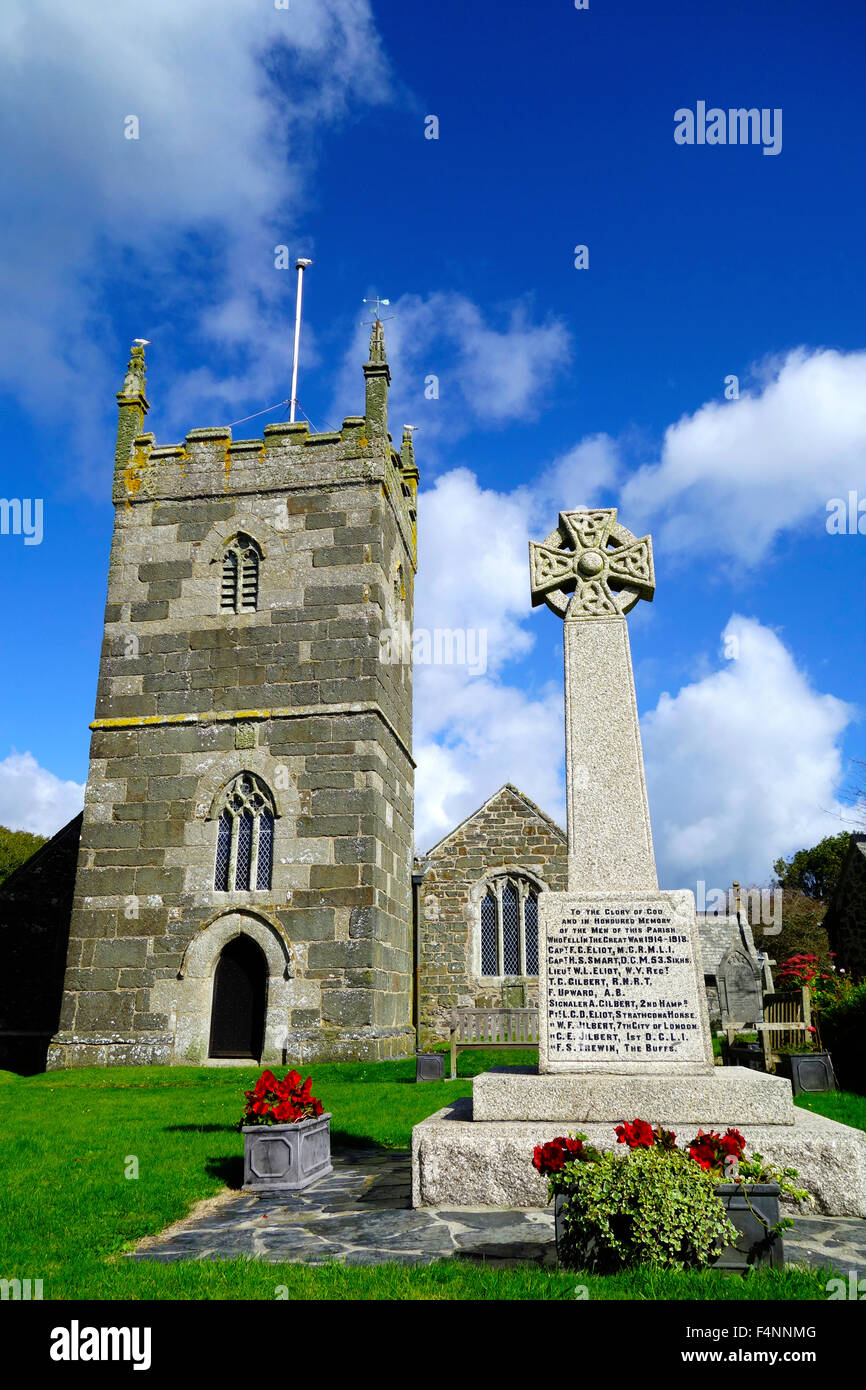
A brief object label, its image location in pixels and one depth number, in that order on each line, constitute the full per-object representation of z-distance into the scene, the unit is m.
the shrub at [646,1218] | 4.34
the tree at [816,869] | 54.84
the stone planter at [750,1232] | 4.39
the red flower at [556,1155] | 4.66
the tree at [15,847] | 45.91
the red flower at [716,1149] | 4.63
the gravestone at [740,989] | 25.94
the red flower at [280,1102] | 7.29
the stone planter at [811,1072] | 11.87
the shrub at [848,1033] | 13.05
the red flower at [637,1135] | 4.68
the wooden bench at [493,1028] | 15.99
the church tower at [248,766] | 15.55
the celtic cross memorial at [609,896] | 6.41
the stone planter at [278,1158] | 7.02
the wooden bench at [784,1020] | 13.79
